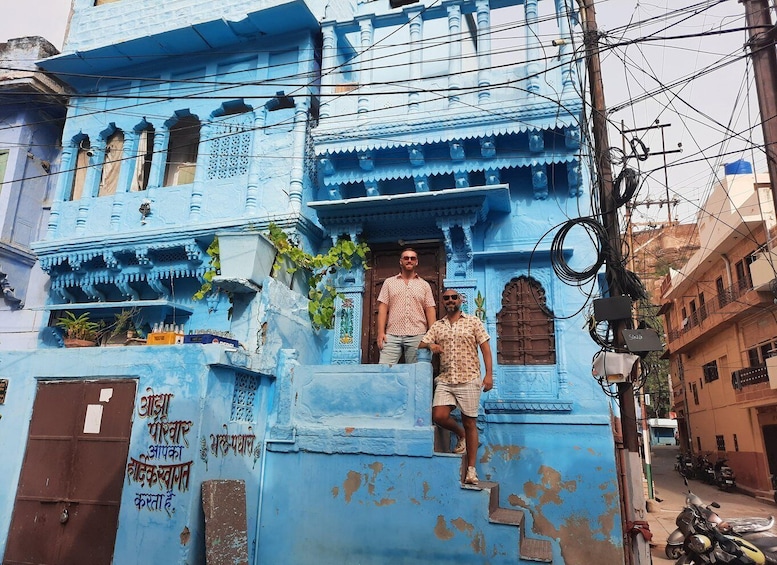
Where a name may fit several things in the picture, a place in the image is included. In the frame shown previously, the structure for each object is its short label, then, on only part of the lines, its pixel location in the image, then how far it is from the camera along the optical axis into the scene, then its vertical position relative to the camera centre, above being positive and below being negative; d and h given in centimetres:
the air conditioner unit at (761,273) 1805 +534
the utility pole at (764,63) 647 +437
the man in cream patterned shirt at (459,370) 557 +62
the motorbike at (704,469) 2218 -139
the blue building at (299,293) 561 +194
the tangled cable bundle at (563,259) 611 +208
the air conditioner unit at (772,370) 1727 +206
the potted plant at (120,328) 858 +156
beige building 1914 +429
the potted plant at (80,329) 796 +137
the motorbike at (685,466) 2494 -141
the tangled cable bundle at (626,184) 620 +275
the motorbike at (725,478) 1997 -153
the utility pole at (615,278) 569 +169
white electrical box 572 +70
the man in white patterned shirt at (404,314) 633 +131
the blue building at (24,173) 970 +454
